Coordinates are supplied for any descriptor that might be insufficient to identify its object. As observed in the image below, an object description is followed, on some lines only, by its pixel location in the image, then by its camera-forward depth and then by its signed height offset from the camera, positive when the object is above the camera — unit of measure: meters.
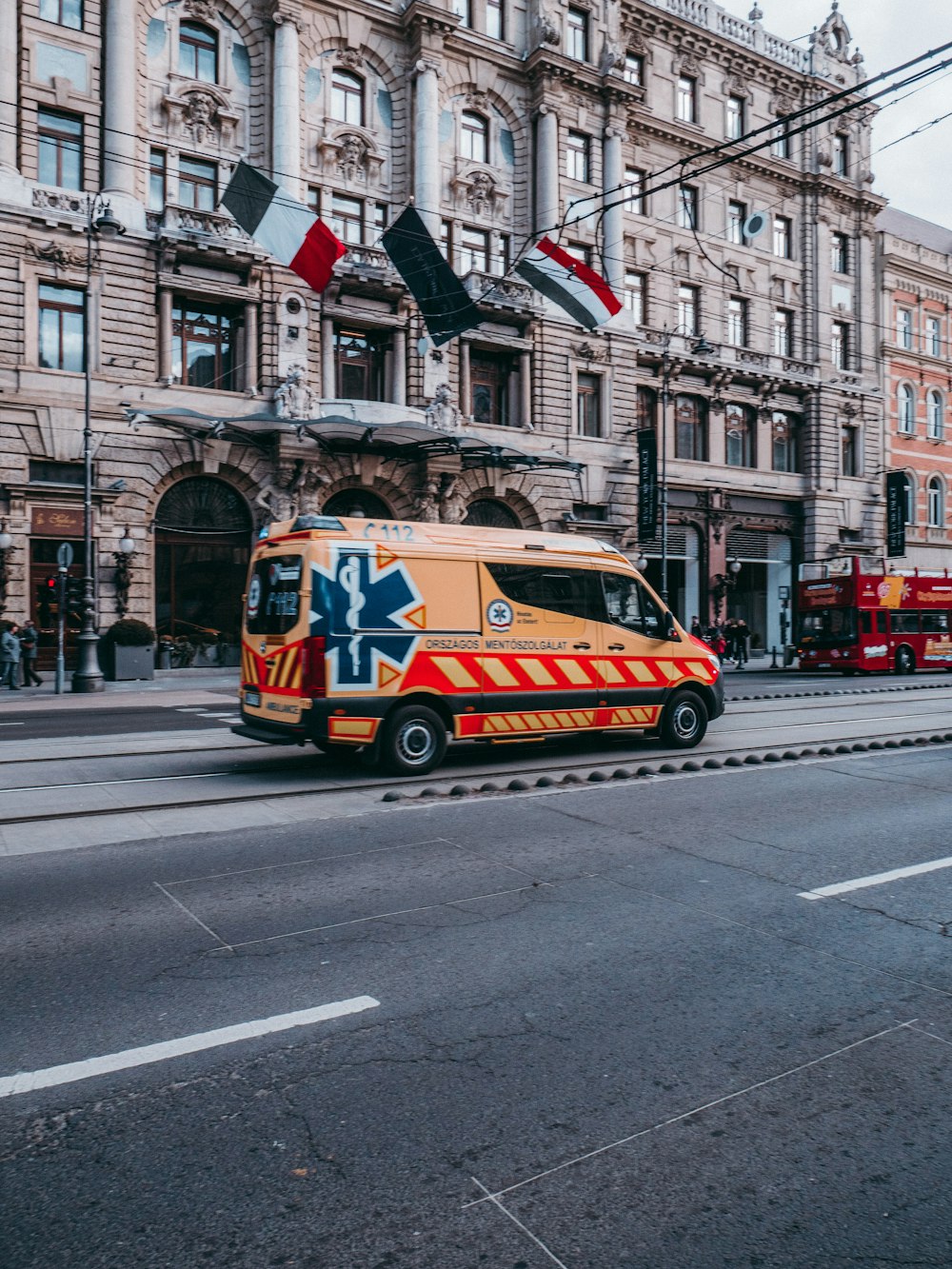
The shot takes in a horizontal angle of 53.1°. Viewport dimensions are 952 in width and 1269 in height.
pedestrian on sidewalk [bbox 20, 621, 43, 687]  23.70 -0.19
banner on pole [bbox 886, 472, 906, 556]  44.09 +6.17
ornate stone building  25.80 +11.46
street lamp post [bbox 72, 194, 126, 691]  21.52 +1.59
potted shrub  24.11 -0.12
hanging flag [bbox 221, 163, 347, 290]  19.64 +8.80
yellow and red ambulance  9.80 +0.03
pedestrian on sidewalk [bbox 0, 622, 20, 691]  23.06 -0.33
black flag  21.05 +8.18
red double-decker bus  30.00 +0.90
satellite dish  30.56 +13.73
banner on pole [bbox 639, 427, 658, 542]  34.84 +6.04
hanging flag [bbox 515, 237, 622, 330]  21.77 +8.35
